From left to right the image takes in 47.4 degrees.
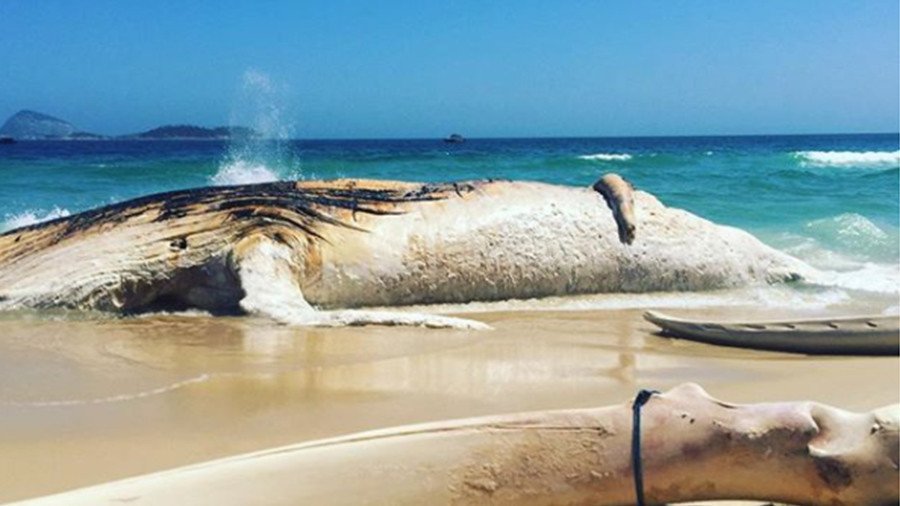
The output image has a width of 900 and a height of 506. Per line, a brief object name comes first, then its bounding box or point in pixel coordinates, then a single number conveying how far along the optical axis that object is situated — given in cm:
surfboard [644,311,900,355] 529
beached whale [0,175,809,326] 699
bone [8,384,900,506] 242
